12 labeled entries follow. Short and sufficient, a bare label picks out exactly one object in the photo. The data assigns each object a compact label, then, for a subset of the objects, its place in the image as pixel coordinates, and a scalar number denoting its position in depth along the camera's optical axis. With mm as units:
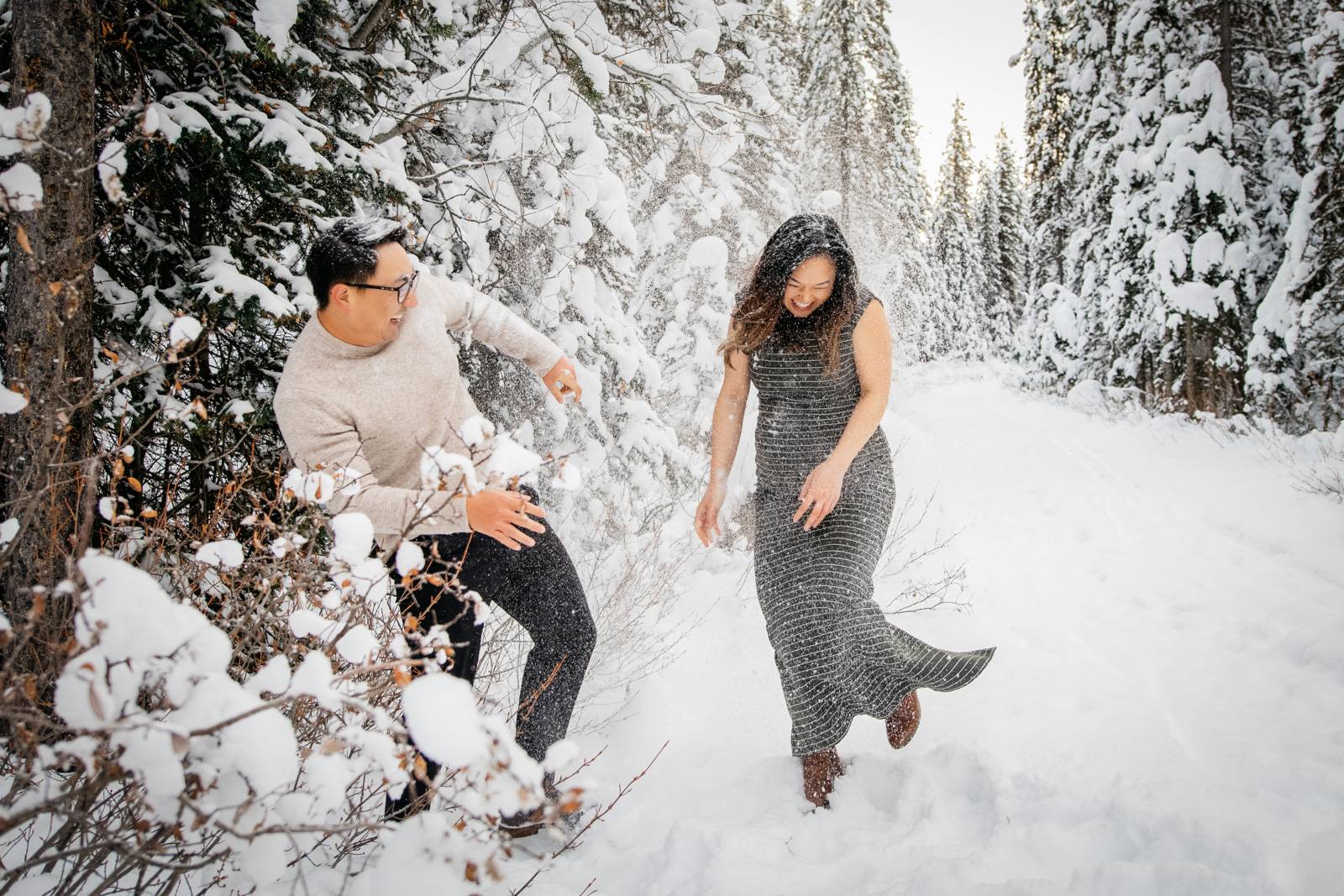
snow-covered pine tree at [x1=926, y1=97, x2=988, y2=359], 31594
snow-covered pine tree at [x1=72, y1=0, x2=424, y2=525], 2969
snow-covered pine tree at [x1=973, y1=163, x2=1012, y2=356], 34531
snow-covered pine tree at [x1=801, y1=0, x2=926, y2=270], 16719
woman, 2605
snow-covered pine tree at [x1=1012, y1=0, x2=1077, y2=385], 16188
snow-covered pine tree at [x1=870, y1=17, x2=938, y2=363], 17922
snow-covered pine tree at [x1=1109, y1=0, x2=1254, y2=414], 10781
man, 1954
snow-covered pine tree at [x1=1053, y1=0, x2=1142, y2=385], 12938
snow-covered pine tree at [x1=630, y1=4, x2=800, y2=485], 7613
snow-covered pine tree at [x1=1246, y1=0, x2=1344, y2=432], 8406
